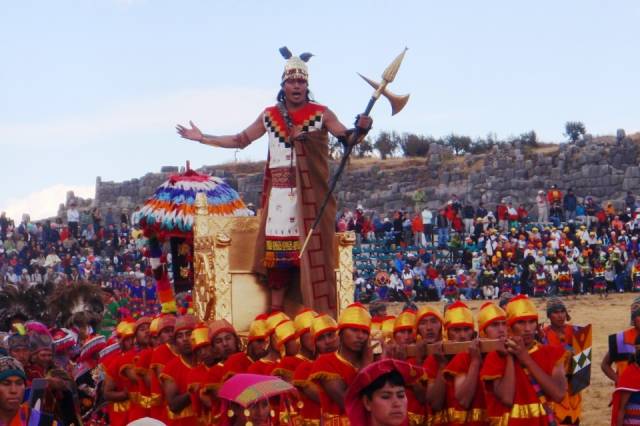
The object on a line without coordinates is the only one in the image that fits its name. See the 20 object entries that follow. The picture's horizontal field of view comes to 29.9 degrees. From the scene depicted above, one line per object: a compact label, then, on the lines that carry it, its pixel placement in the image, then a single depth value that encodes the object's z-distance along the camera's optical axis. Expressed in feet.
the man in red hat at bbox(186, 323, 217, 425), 29.53
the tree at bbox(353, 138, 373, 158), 216.54
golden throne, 37.83
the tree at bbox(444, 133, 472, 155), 213.05
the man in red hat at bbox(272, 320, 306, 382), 28.55
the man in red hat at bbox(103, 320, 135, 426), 36.04
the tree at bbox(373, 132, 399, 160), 214.69
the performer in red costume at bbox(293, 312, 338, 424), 26.91
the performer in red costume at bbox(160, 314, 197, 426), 30.42
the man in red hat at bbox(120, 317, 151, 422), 34.35
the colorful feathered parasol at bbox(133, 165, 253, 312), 41.73
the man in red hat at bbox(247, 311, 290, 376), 28.43
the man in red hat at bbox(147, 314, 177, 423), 32.27
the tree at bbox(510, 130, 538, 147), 195.68
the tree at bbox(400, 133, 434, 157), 211.61
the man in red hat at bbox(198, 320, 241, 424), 29.13
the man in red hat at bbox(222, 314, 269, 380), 29.14
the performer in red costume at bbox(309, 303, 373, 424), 25.62
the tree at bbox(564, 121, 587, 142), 214.28
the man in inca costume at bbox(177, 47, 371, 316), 35.42
